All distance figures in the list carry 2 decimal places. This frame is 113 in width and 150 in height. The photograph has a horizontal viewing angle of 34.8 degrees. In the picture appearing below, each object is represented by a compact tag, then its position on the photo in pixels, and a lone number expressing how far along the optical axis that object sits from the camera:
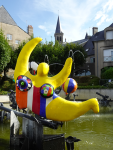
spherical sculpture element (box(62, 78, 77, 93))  9.37
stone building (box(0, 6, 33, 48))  38.53
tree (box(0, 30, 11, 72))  26.25
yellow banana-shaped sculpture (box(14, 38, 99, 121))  5.59
